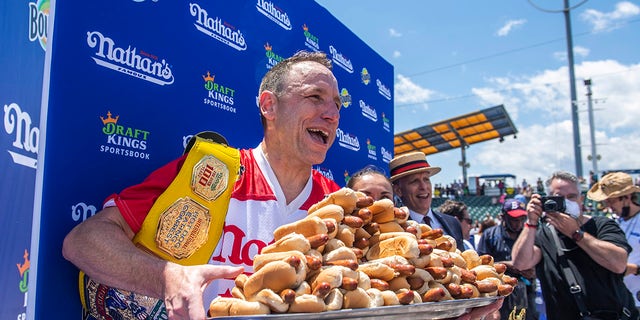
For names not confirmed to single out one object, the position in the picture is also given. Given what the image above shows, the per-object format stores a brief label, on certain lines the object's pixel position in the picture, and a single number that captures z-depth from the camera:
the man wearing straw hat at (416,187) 3.07
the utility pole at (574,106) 12.04
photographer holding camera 2.92
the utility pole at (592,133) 14.17
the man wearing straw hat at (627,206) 3.90
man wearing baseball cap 4.41
